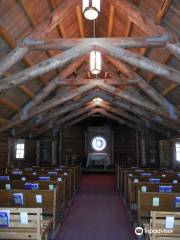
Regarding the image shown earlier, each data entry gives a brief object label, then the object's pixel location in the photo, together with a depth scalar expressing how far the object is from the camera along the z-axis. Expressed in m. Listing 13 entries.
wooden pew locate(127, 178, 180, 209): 5.55
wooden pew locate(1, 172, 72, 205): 7.06
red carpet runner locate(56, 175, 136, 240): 4.81
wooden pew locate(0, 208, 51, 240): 3.25
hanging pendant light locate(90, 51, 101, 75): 6.38
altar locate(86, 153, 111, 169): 17.12
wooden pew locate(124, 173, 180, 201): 6.73
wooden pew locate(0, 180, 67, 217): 5.71
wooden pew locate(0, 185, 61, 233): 4.75
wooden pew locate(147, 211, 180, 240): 3.19
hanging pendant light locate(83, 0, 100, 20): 4.16
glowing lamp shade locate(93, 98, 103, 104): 13.40
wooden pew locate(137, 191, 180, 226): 4.59
